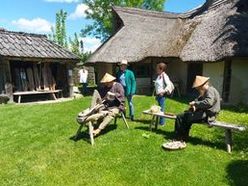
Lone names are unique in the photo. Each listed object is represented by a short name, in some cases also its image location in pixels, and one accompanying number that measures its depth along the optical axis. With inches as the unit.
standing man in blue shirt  219.9
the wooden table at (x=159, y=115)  183.4
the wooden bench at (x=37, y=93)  376.9
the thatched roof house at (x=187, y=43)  324.1
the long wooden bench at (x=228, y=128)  151.3
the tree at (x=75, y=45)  942.9
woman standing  198.1
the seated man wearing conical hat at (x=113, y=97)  190.8
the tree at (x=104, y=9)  864.2
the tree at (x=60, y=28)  952.0
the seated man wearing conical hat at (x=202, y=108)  157.4
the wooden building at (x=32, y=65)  366.6
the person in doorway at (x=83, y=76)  461.0
